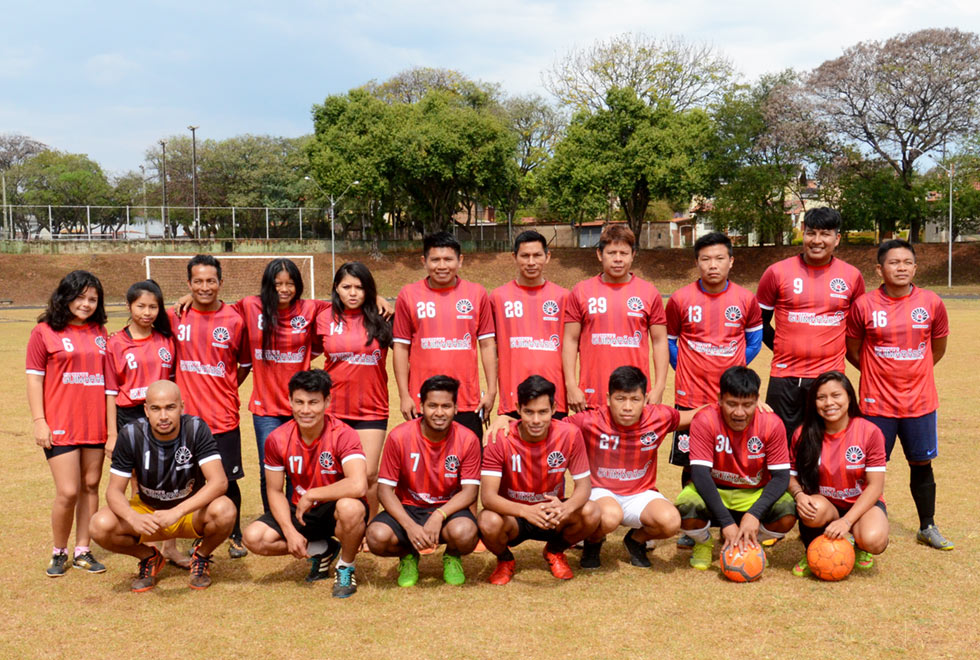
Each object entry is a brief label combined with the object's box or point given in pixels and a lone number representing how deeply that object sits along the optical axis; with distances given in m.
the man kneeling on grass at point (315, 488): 4.51
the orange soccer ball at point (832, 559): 4.53
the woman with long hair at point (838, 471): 4.68
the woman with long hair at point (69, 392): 4.90
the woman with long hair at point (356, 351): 5.14
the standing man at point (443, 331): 5.21
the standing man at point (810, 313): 5.25
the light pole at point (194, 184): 43.44
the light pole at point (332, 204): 40.80
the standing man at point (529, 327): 5.26
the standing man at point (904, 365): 5.20
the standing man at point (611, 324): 5.21
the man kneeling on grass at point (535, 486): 4.56
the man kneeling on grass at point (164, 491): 4.48
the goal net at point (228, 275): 36.53
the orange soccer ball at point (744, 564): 4.55
